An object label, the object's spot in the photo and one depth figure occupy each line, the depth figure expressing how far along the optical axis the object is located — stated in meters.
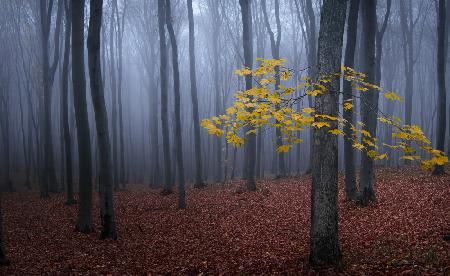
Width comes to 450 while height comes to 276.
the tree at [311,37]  17.44
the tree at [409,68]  21.41
